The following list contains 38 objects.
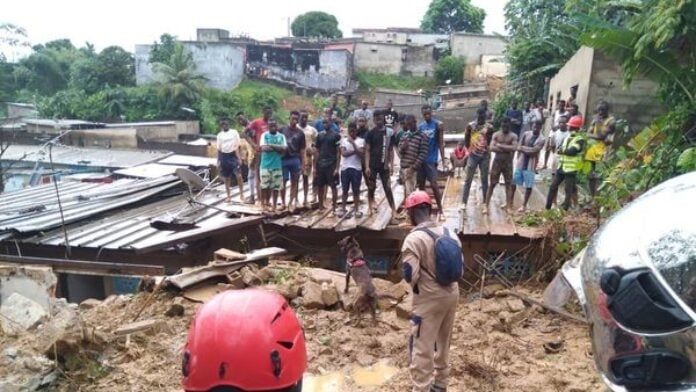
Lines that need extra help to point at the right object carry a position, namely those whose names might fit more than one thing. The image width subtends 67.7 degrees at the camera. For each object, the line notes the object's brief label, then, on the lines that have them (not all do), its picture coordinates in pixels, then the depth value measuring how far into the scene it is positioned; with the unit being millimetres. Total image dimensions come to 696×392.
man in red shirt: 8758
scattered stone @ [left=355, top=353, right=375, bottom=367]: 5375
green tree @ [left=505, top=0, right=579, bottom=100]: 17594
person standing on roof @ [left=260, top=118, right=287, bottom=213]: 8453
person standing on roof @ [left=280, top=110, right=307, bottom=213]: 8602
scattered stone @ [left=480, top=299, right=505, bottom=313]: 6523
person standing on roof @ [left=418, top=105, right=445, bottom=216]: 8328
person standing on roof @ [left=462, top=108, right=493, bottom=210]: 8445
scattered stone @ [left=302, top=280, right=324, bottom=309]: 6355
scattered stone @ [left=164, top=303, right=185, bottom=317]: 6238
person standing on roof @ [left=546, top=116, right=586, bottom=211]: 7621
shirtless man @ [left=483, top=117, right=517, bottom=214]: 8133
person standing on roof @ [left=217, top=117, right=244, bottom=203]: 9406
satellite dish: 10680
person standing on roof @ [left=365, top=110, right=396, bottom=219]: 8242
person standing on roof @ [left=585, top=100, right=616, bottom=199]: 7617
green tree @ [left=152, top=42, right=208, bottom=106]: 32031
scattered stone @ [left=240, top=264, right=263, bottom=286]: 6754
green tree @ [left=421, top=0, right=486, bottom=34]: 48094
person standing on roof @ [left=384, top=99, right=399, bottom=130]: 10527
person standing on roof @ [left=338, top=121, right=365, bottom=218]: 8359
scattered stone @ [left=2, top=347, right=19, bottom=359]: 4820
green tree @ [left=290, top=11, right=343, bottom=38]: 48906
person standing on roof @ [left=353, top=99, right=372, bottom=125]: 10714
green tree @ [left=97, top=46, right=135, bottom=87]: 36125
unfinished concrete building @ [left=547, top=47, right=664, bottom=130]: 10336
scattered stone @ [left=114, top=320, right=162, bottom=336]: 5539
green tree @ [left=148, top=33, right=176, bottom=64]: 36281
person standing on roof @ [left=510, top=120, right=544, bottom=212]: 8500
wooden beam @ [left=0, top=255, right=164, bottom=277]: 7676
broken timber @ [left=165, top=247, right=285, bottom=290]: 6609
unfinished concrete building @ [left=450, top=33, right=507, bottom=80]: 37750
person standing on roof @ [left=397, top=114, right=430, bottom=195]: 8156
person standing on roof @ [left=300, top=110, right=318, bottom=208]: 9166
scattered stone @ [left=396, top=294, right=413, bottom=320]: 6145
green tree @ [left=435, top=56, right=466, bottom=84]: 36594
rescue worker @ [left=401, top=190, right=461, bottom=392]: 4266
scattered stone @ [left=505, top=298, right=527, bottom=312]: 6470
